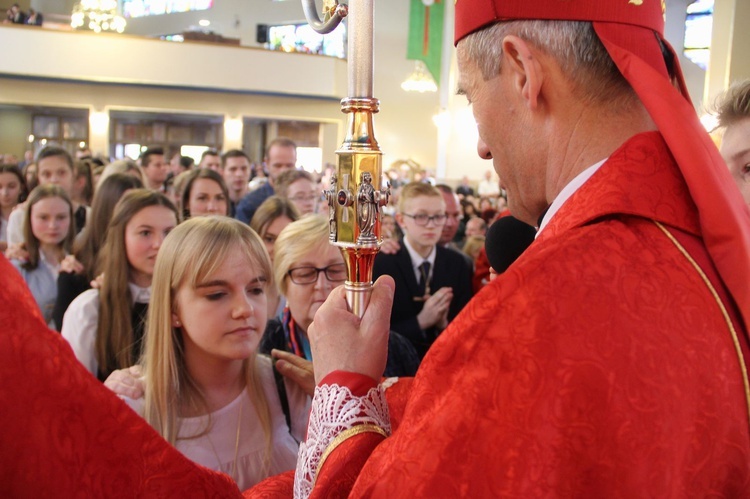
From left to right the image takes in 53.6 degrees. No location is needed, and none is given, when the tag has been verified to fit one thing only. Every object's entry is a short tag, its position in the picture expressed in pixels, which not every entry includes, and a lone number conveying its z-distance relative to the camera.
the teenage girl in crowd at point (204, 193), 4.41
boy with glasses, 3.88
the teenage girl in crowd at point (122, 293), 2.72
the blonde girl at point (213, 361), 2.06
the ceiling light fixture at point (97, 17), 19.50
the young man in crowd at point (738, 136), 1.90
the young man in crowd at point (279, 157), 6.07
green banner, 15.60
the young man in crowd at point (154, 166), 7.00
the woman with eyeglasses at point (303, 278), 2.66
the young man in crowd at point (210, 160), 7.36
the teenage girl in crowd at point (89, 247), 3.44
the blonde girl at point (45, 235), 4.00
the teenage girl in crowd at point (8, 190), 5.58
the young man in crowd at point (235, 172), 6.39
